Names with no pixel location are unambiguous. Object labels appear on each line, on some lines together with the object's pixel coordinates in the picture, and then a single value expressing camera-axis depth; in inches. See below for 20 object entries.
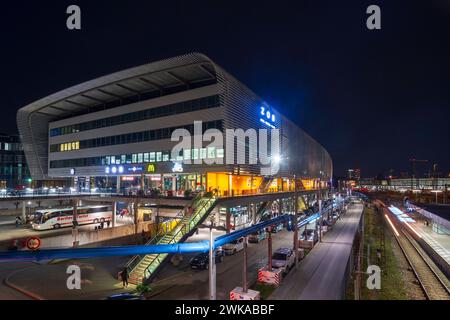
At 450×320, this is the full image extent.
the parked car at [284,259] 1004.3
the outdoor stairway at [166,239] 953.5
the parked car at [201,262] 1073.5
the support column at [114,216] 1894.3
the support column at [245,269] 740.8
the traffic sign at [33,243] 576.4
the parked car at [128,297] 694.5
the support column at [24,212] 1848.1
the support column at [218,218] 1879.7
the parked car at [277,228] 1869.6
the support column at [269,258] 932.0
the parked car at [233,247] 1305.4
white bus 1648.3
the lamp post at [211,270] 603.4
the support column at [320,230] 1539.1
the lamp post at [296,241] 1075.7
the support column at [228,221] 1549.5
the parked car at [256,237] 1556.3
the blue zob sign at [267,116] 2206.9
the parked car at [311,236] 1477.7
